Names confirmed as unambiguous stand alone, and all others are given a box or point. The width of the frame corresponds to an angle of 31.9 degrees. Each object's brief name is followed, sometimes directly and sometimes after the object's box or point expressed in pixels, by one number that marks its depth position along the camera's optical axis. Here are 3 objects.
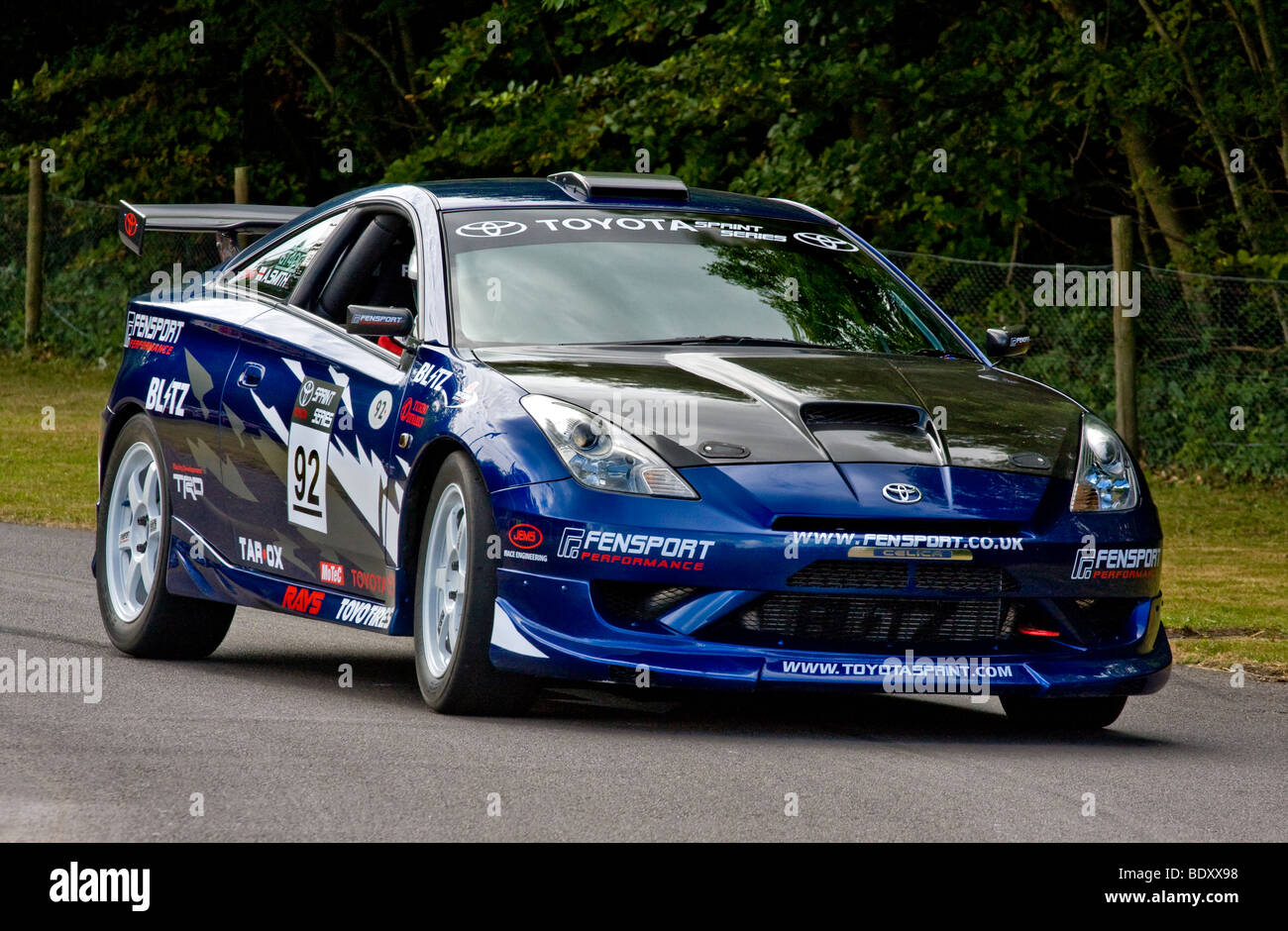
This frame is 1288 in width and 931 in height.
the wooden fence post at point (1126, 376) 15.84
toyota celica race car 6.33
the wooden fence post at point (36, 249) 23.92
